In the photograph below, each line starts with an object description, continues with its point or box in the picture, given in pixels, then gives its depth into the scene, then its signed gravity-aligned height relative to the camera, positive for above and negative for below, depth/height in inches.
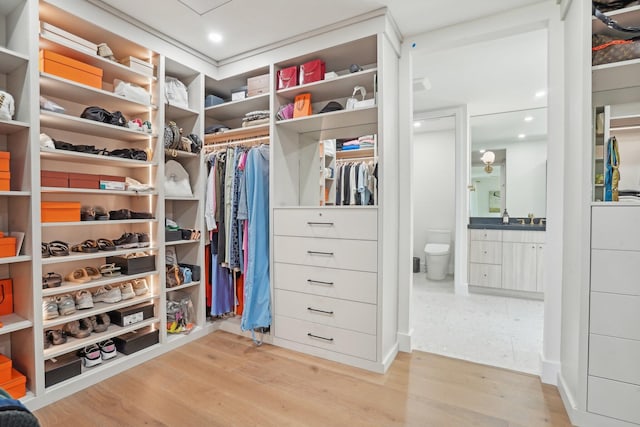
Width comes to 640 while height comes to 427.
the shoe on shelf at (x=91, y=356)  79.0 -38.4
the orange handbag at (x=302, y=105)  94.8 +33.0
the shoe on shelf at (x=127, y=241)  88.5 -9.2
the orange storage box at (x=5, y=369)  64.9 -34.6
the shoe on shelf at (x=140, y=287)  92.8 -23.9
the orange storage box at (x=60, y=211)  70.9 -0.4
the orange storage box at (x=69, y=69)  71.8 +35.0
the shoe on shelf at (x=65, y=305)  75.9 -24.0
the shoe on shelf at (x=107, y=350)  82.9 -38.4
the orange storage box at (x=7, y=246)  65.0 -8.1
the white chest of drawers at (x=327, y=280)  83.7 -20.6
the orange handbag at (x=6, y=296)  71.2 -20.6
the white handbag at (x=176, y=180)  99.5 +10.0
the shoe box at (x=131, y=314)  86.7 -30.6
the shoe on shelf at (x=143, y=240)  92.4 -9.4
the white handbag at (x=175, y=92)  98.9 +39.2
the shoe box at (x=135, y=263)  87.9 -15.9
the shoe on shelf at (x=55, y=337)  75.0 -31.7
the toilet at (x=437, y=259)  181.8 -29.1
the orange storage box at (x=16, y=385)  64.5 -37.9
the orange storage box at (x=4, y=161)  65.1 +10.4
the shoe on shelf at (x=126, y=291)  88.5 -23.8
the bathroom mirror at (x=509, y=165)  167.5 +27.1
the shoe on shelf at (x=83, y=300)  79.4 -23.9
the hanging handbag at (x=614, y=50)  60.6 +33.0
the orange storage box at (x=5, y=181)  64.7 +6.1
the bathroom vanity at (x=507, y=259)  148.3 -23.8
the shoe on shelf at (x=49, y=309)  72.7 -24.1
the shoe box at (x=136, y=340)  86.5 -38.1
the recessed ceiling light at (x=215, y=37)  92.9 +53.7
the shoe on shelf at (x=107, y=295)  85.3 -24.3
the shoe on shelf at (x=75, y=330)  79.1 -31.7
